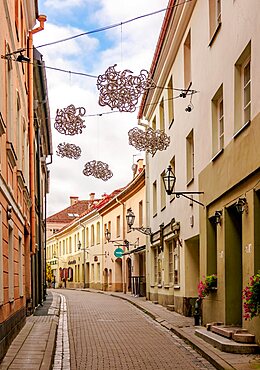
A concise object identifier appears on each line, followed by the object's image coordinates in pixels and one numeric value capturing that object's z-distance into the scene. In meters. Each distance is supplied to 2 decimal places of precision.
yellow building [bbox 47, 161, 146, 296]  32.97
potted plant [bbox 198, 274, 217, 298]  13.60
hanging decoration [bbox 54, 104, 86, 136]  12.01
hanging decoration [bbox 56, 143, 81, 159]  13.23
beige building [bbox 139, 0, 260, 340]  10.89
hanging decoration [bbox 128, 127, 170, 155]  15.16
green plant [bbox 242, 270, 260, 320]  9.49
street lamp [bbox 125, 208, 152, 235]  26.86
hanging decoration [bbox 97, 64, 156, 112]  11.09
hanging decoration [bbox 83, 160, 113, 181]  14.52
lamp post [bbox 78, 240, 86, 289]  52.38
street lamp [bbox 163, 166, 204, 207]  15.83
